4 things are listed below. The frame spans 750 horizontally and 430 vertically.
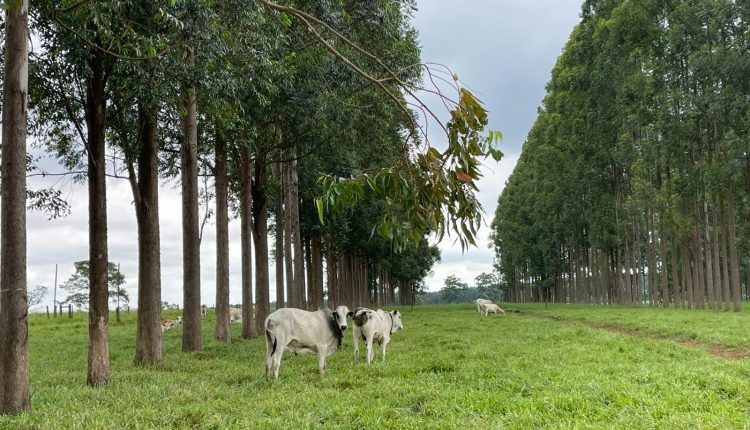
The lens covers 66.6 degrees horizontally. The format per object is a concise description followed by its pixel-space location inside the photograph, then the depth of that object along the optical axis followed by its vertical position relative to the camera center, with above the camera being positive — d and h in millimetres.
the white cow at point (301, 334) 10812 -1368
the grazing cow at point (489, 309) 34659 -3080
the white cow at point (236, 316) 36781 -3242
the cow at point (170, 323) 28078 -2798
